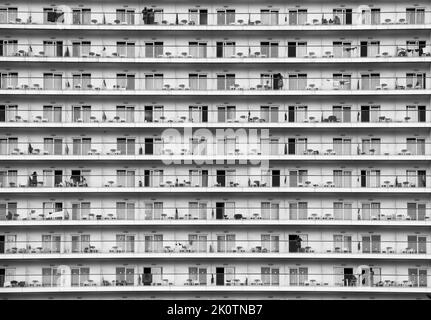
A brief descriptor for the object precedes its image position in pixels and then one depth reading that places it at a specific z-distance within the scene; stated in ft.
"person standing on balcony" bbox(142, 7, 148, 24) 238.27
